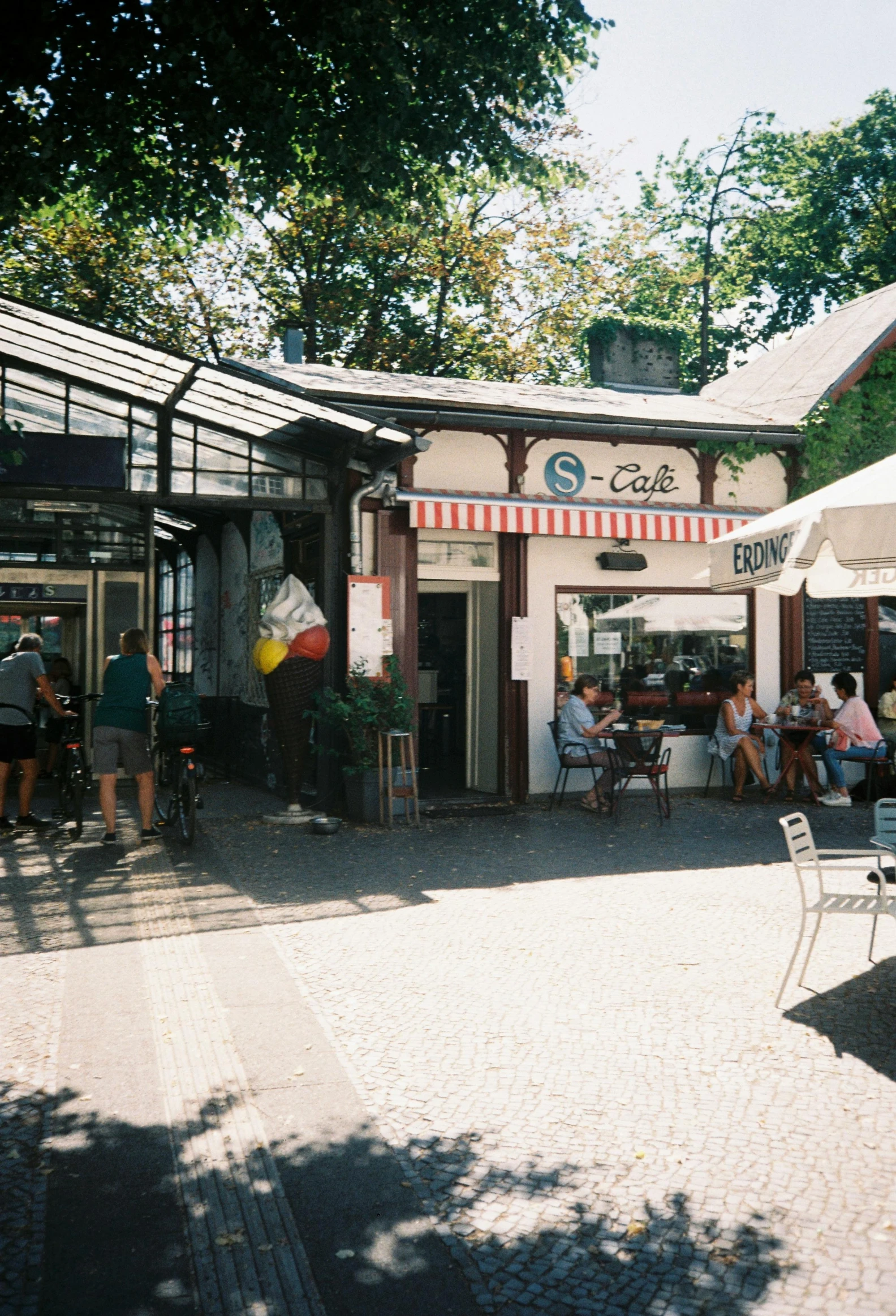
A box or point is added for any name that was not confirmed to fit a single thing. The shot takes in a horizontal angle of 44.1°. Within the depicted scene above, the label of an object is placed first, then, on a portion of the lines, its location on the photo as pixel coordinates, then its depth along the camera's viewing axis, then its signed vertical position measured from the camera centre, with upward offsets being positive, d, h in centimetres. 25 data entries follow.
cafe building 1135 +98
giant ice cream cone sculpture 1044 -10
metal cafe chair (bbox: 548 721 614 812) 1100 -113
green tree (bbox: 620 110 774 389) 2834 +1027
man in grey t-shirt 956 -51
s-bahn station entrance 1007 +174
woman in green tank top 902 -55
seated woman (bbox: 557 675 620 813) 1107 -79
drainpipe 1073 +149
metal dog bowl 970 -155
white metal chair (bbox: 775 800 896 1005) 503 -106
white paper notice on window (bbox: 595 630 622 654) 1239 +8
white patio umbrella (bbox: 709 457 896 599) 497 +55
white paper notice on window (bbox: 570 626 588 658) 1226 +8
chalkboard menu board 1334 +17
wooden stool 1018 -128
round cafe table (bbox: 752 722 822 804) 1188 -106
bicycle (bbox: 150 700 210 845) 916 -114
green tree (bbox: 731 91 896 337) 2639 +1069
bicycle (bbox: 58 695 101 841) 938 -110
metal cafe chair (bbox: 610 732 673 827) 1065 -109
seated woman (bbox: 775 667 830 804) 1205 -69
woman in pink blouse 1159 -90
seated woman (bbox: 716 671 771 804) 1204 -93
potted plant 1031 -66
